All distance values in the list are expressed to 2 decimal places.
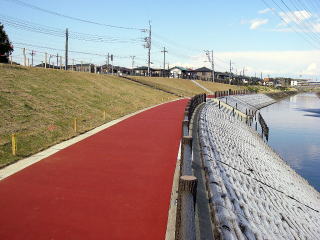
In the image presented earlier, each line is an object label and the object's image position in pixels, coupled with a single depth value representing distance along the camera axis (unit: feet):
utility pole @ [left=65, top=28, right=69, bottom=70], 160.73
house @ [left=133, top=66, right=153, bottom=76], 457.68
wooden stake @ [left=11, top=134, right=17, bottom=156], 38.39
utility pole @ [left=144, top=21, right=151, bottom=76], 251.76
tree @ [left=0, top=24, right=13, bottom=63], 110.22
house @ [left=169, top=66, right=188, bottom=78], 436.84
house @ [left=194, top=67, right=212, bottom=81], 481.46
